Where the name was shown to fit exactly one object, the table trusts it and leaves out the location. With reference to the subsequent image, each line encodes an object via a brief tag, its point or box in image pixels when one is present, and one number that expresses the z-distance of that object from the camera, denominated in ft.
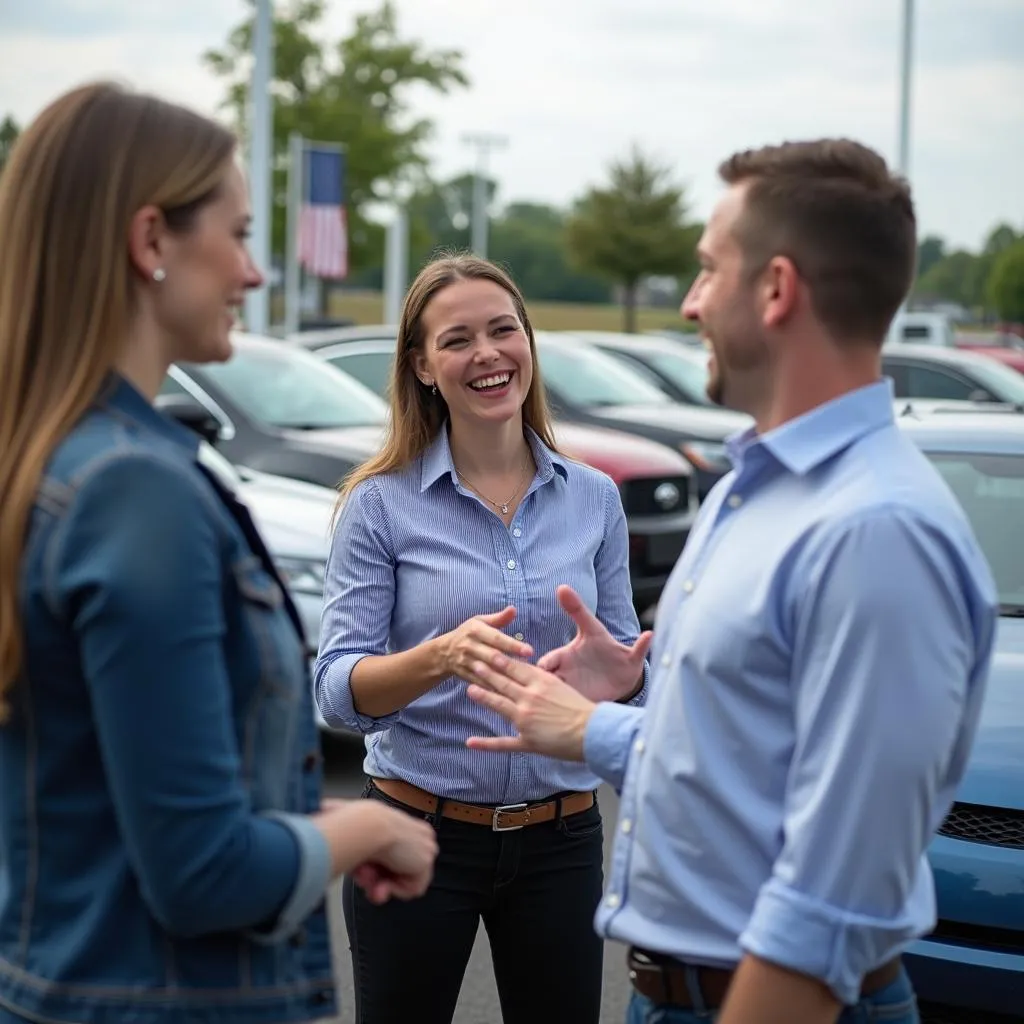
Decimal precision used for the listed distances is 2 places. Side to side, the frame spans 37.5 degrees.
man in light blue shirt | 5.50
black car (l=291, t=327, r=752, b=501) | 38.68
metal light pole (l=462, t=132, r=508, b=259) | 193.16
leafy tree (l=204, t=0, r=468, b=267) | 131.13
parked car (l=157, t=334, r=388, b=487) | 26.17
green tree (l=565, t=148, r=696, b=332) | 176.04
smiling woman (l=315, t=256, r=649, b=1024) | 9.13
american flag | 79.41
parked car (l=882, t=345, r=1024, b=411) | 44.19
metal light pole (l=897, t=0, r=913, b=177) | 101.76
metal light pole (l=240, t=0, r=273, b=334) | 64.13
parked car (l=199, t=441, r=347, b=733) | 21.61
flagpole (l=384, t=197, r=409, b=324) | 106.63
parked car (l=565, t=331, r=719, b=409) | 52.13
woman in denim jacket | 5.14
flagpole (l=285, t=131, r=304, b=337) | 82.12
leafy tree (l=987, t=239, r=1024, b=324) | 232.32
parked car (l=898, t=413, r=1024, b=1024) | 11.28
